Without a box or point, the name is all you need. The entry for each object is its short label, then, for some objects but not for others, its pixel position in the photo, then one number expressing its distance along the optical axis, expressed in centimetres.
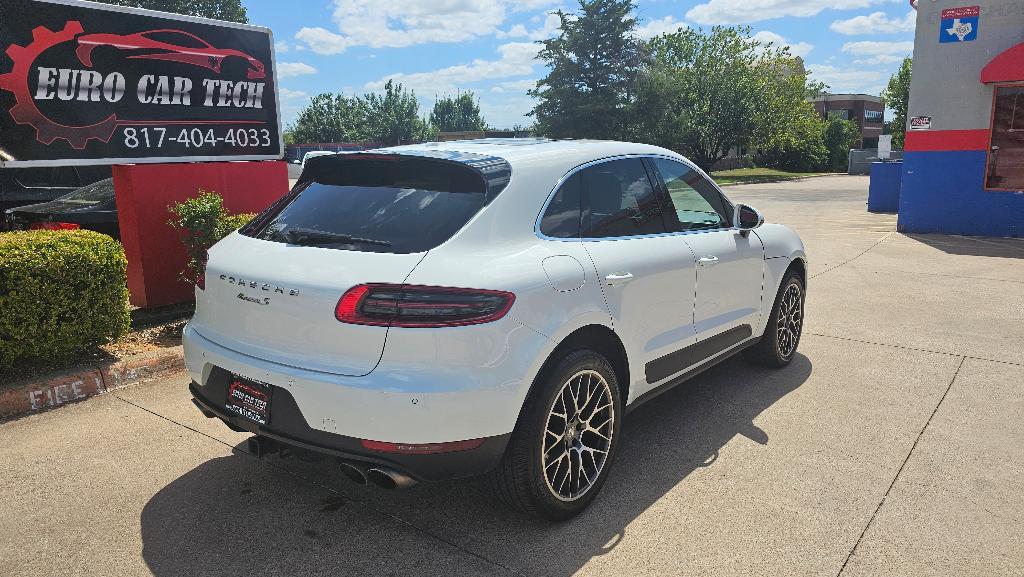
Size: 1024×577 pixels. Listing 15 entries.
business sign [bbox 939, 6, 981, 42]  1226
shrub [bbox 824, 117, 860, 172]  5853
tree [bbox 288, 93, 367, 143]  8969
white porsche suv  271
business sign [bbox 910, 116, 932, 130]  1312
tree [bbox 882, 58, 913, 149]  6756
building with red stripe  1218
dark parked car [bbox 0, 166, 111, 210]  1022
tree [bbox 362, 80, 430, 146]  10031
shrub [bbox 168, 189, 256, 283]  602
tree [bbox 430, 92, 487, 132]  13025
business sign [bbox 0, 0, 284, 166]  560
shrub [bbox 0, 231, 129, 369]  460
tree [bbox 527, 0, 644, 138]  4653
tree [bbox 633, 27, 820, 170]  4591
